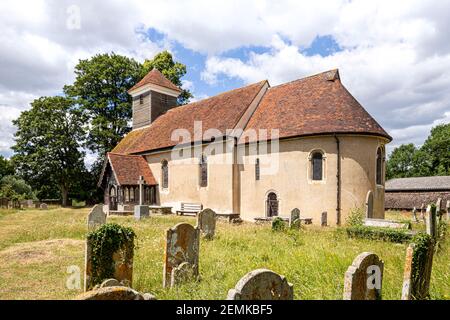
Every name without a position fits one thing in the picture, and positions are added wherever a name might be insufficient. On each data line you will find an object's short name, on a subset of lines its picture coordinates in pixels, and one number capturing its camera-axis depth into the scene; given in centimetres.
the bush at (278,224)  1318
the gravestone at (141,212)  1814
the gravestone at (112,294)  315
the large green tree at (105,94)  3719
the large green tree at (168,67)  3931
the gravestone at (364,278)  423
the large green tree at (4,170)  4732
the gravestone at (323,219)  1608
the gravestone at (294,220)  1373
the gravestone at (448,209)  2276
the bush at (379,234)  1083
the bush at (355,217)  1485
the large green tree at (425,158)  5703
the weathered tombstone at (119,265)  588
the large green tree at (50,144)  3575
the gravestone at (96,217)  1362
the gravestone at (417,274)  489
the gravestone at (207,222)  1141
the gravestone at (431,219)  902
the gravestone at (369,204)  1641
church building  1661
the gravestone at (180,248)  648
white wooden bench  2136
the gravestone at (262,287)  369
